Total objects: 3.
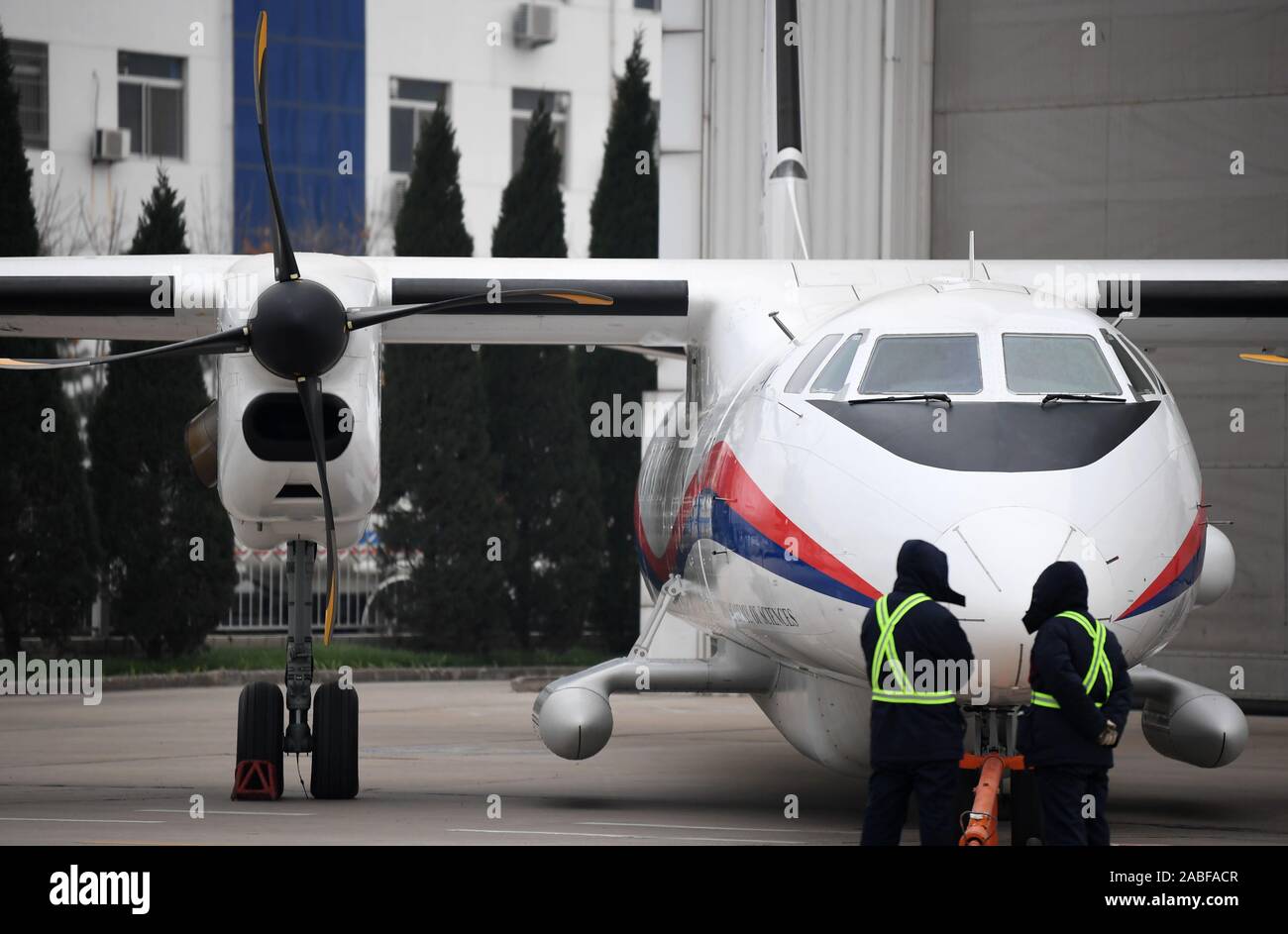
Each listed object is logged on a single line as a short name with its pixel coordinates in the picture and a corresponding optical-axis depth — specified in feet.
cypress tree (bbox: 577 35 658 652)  77.05
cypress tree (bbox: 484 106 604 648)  74.95
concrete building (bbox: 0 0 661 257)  94.17
